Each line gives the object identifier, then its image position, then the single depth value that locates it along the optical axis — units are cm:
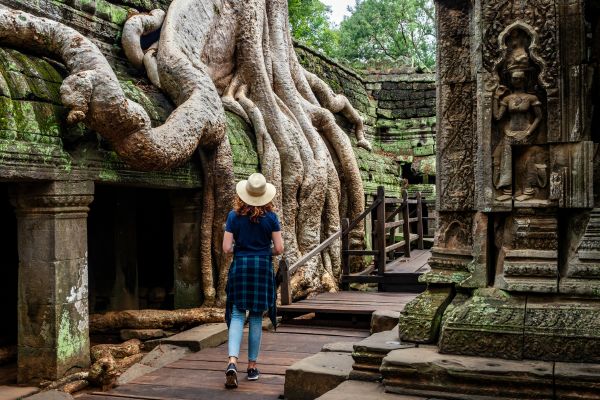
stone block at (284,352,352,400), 411
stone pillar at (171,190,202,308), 711
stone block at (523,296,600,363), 336
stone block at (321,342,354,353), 472
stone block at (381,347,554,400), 323
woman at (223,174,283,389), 461
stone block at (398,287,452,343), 390
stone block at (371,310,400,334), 546
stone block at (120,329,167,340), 648
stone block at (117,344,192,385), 509
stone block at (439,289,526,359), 350
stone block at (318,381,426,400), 343
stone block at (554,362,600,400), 312
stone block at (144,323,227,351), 587
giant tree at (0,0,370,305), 531
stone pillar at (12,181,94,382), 506
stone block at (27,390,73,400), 437
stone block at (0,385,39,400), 473
